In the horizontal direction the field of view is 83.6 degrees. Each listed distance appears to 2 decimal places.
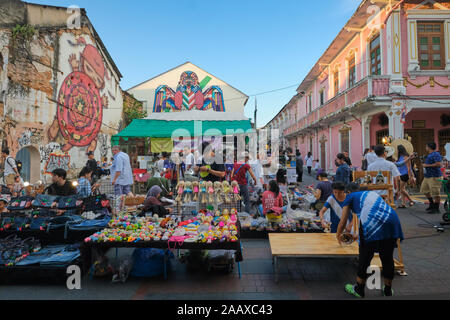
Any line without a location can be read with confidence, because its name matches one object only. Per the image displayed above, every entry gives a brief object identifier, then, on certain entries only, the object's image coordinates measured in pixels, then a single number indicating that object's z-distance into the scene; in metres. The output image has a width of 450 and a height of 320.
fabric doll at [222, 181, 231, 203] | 5.09
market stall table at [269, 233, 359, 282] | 3.37
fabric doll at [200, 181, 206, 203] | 5.18
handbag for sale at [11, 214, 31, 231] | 4.14
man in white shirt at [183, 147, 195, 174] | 11.22
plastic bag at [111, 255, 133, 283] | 3.62
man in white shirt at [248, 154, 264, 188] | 8.79
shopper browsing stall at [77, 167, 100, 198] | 5.98
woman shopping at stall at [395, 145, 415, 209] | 7.87
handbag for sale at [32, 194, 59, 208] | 4.64
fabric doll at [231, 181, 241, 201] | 5.15
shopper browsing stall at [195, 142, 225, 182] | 5.86
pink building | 11.01
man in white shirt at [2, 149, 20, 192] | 7.08
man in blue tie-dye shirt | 2.79
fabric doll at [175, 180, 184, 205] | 5.10
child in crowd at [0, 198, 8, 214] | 5.11
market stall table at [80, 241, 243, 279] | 3.44
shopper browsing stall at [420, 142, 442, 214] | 6.49
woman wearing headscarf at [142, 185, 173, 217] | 4.88
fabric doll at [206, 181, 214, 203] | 5.15
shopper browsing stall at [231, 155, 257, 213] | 6.63
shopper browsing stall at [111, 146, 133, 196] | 6.69
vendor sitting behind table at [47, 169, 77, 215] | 4.97
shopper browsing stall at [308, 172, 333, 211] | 5.78
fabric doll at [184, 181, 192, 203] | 5.12
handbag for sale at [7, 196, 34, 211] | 4.76
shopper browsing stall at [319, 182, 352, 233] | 4.01
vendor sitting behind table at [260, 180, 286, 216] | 5.41
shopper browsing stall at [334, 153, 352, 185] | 6.63
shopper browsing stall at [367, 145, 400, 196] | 5.99
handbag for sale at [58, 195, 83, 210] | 4.69
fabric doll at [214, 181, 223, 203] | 5.12
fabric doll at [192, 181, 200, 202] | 5.15
